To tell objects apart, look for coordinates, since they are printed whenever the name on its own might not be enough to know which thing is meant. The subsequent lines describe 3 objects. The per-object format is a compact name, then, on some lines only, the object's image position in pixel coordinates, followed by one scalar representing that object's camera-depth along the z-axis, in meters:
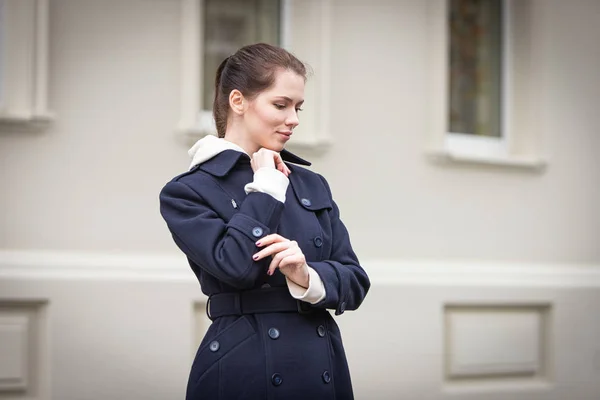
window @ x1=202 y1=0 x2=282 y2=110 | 11.05
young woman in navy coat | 4.53
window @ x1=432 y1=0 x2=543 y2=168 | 12.94
